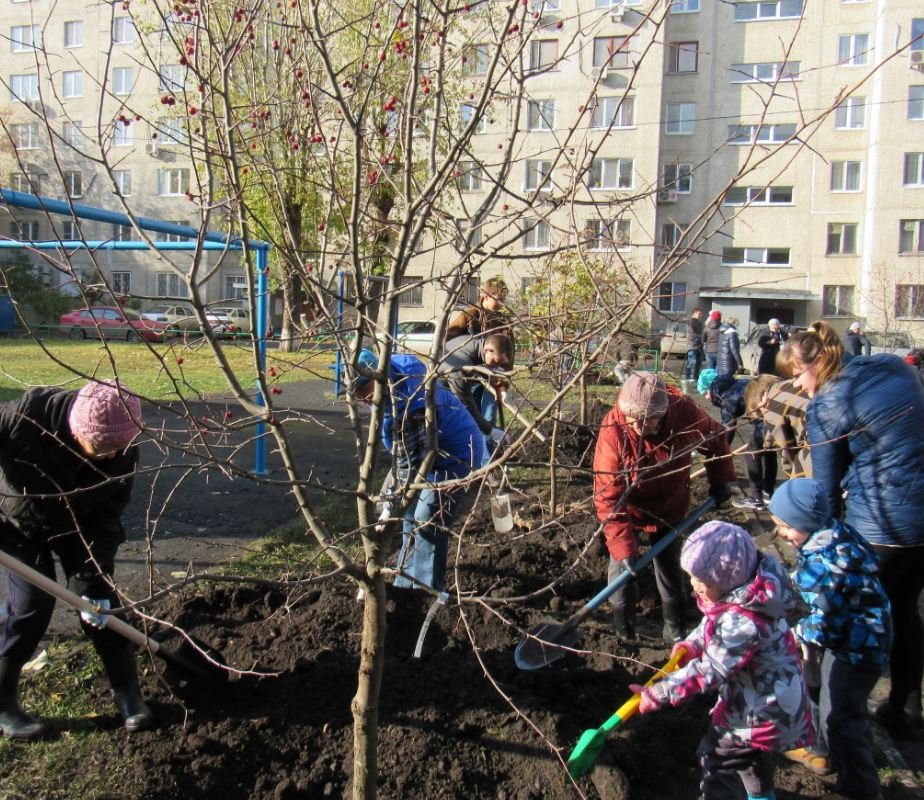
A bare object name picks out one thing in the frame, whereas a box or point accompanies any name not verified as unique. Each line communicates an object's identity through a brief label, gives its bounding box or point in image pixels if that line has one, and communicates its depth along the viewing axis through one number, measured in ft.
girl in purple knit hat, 8.08
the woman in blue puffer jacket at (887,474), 10.02
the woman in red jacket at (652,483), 11.08
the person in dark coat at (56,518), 9.20
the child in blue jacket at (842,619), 8.95
